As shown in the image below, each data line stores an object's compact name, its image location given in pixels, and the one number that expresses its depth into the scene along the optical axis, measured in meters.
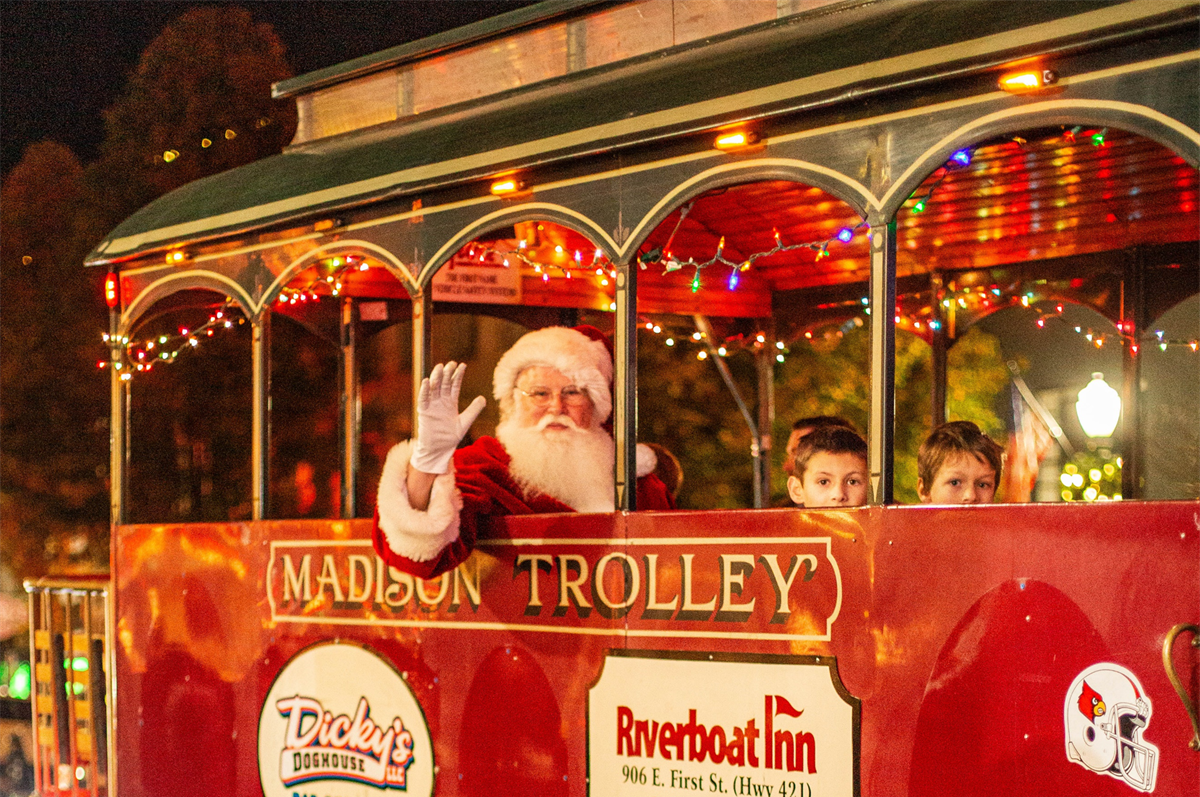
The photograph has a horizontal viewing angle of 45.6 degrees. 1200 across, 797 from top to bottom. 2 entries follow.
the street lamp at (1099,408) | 6.79
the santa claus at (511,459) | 5.05
